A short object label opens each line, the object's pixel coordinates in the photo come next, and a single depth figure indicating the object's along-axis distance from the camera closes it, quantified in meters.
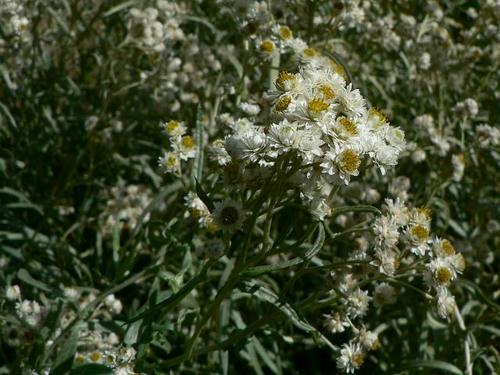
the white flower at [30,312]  0.38
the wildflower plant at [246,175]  0.31
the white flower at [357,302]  0.35
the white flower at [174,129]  0.37
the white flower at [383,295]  0.38
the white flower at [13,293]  0.39
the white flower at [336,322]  0.35
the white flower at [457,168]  0.45
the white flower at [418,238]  0.33
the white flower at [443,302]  0.33
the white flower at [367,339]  0.36
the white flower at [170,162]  0.37
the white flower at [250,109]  0.38
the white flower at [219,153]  0.35
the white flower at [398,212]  0.33
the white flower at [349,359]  0.35
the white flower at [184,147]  0.37
